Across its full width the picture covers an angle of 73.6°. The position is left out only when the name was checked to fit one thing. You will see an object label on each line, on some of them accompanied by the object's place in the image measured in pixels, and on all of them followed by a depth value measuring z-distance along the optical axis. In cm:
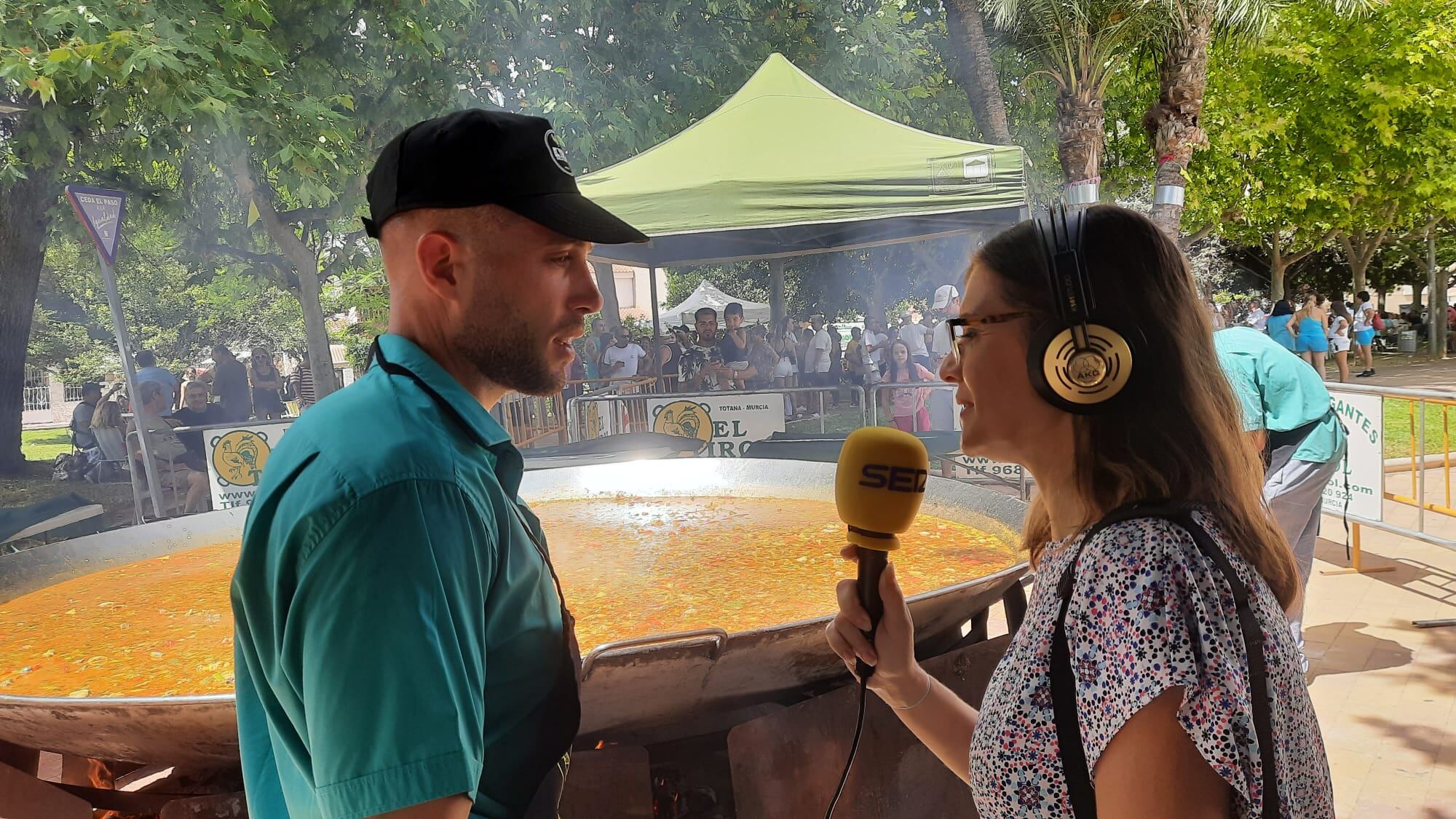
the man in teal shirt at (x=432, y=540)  108
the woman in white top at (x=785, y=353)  1553
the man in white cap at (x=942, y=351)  1087
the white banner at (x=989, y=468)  909
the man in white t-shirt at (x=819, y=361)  1652
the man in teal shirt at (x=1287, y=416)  492
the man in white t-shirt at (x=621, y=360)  1498
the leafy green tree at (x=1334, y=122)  2119
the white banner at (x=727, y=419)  951
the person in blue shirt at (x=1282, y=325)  1769
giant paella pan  217
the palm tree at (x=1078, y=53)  1279
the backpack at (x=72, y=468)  1416
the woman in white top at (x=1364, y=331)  2353
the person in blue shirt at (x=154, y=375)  1195
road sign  704
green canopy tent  804
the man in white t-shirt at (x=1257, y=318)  2900
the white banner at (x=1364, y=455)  682
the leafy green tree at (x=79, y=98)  900
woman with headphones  116
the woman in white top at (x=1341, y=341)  1961
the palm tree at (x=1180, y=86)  1171
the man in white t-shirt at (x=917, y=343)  1584
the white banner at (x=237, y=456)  880
